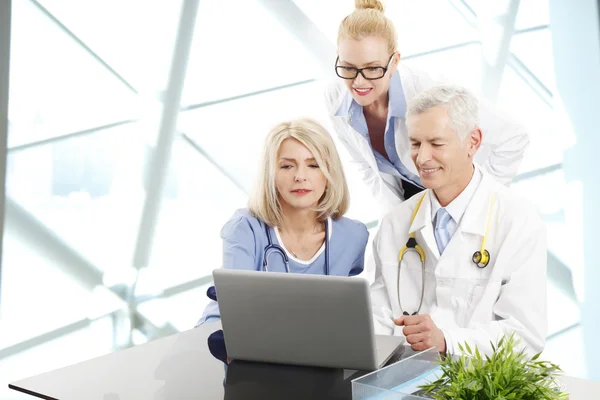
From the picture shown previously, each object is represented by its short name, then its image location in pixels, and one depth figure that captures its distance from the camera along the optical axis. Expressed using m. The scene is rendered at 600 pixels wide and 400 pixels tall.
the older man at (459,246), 2.10
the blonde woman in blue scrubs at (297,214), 2.29
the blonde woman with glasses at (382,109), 2.58
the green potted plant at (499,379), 1.07
